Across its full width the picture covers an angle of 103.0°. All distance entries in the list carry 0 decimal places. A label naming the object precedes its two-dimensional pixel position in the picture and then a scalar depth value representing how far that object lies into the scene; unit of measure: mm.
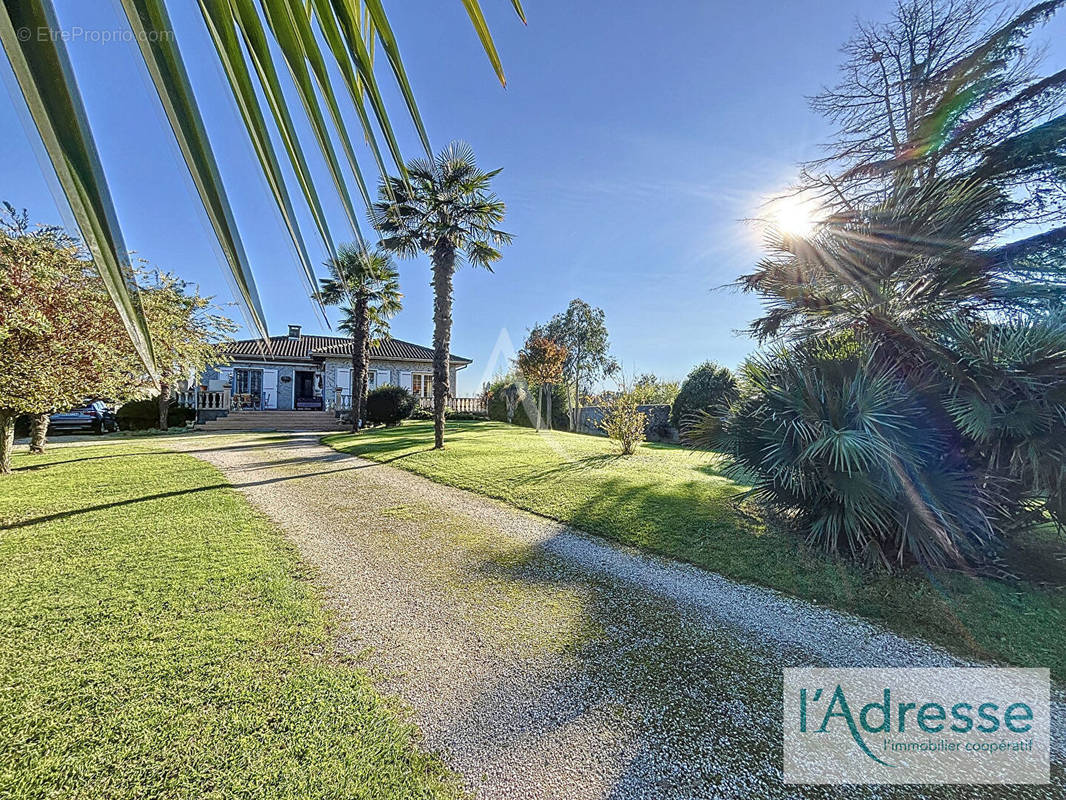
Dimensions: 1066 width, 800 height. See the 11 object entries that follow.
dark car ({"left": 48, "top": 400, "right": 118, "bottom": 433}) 14737
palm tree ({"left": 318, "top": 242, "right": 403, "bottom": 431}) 15562
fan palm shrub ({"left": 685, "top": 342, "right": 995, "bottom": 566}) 3871
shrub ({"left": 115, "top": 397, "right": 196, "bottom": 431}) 16719
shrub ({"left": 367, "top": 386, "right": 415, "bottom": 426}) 18391
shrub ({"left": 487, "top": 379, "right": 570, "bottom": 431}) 20938
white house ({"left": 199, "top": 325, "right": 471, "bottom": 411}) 21562
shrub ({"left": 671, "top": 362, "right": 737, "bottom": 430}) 15602
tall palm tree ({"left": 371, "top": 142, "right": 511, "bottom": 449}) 11367
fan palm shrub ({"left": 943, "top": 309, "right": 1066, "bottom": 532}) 3559
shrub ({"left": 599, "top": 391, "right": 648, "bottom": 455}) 11320
